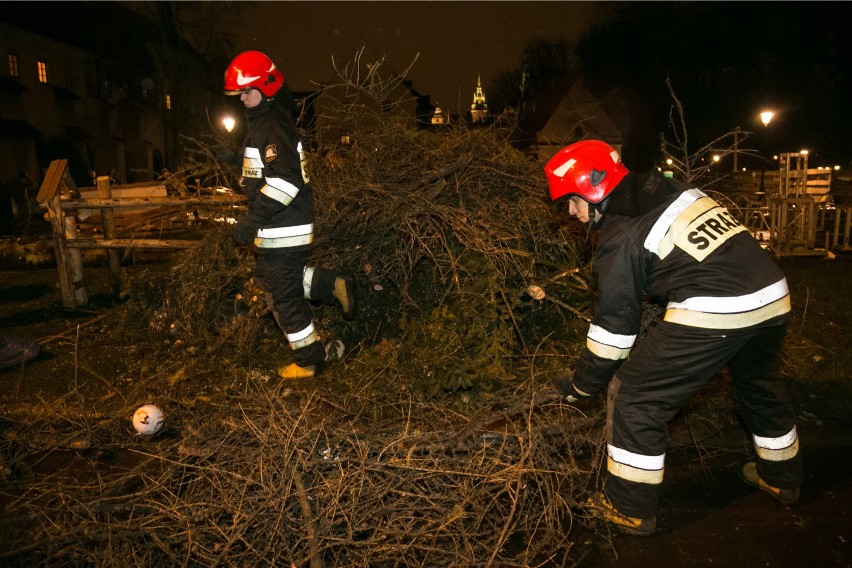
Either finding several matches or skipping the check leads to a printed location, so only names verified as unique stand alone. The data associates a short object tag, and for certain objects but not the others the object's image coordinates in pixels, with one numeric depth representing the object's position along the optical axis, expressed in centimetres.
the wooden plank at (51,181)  752
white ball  429
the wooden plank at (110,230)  803
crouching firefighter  306
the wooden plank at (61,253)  764
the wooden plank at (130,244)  740
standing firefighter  474
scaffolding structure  1155
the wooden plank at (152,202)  642
